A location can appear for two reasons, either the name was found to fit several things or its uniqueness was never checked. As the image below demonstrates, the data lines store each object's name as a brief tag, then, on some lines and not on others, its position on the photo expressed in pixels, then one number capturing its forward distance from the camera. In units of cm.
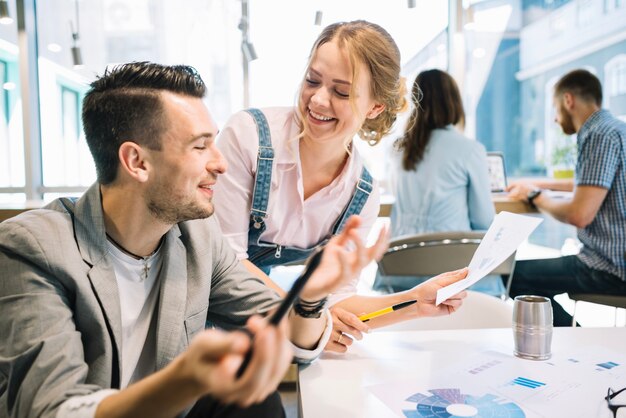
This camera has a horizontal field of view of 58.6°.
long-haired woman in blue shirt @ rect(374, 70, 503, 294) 275
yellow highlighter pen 129
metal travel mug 116
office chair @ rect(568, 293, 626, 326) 253
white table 97
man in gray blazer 88
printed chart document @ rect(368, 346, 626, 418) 92
